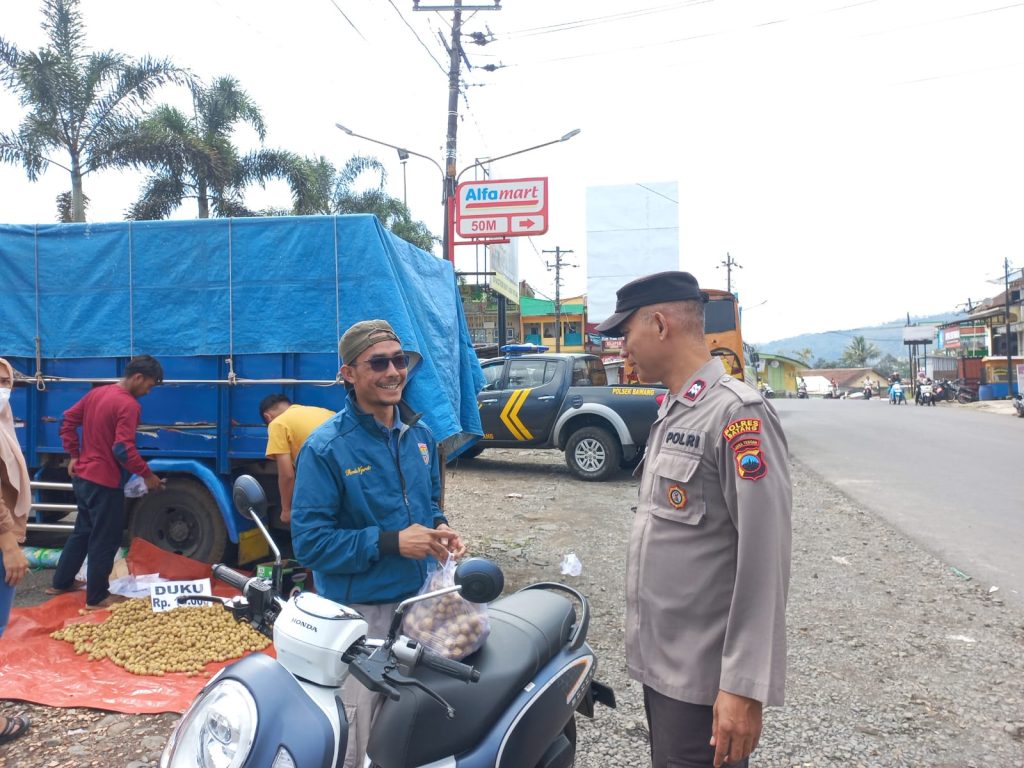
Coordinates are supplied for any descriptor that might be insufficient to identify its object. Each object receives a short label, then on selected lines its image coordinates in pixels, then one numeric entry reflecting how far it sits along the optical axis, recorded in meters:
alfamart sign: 14.84
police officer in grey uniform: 1.59
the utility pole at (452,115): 14.49
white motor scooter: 1.52
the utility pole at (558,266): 40.97
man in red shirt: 4.80
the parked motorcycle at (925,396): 37.17
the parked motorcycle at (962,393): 37.25
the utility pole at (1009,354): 35.31
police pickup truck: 9.93
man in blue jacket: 2.18
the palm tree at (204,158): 17.70
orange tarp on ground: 3.69
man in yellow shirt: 4.55
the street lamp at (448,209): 14.38
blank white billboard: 27.86
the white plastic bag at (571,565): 2.65
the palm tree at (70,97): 15.92
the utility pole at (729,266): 57.38
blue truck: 5.15
